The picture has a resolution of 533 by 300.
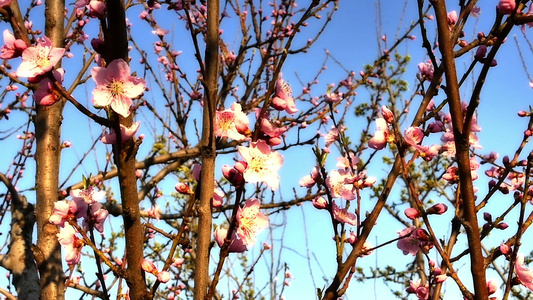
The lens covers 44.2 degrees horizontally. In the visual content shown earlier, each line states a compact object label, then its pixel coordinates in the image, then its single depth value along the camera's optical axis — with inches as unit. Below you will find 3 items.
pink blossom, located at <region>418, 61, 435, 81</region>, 26.6
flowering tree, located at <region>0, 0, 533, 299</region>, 17.0
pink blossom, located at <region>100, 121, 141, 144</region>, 16.9
